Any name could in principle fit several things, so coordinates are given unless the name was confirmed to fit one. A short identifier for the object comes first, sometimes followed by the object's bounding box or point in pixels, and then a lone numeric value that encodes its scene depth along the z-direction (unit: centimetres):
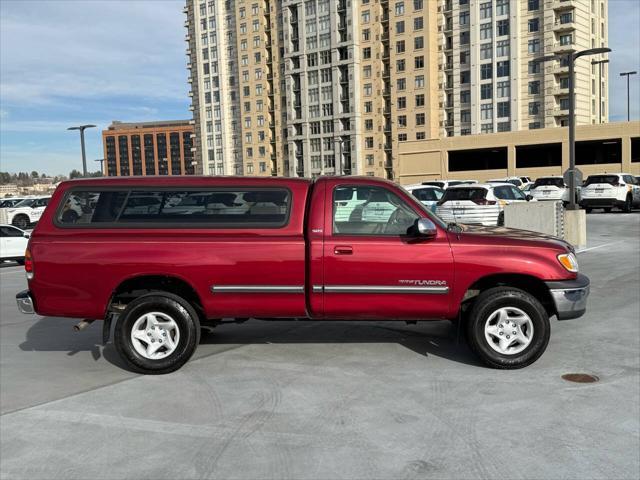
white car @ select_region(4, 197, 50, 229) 3397
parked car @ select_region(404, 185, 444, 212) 2642
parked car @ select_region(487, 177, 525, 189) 3896
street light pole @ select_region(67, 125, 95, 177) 3888
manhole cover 577
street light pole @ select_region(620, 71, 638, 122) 5494
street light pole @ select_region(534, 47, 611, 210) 1770
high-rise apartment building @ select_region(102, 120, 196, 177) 16338
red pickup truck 598
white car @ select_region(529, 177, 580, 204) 2897
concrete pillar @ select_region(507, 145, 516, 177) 6384
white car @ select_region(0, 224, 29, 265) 1861
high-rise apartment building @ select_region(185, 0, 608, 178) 7925
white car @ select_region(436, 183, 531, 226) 2028
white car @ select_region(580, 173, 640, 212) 2711
